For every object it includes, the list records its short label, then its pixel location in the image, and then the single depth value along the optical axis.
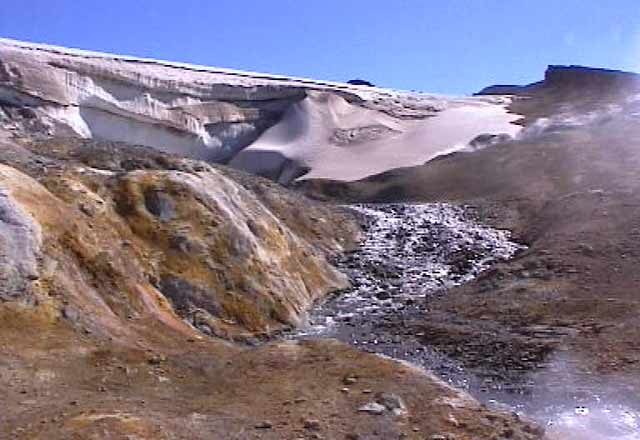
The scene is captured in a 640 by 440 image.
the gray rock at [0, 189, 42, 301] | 19.47
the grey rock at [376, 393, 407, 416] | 16.27
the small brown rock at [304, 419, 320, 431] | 15.21
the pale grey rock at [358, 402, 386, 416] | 16.09
